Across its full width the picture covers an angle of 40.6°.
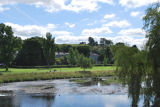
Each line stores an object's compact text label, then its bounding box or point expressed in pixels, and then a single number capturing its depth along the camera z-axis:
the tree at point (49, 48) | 75.12
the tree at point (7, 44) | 67.88
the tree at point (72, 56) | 83.75
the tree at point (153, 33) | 12.37
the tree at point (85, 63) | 66.56
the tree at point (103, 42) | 178.62
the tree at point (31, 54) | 89.94
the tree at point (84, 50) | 116.31
